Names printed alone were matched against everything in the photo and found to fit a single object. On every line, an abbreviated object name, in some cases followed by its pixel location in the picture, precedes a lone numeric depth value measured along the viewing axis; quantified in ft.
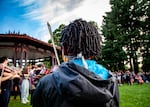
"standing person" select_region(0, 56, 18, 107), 9.13
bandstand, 26.29
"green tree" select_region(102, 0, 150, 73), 60.06
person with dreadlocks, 2.90
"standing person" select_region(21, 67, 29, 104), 16.23
